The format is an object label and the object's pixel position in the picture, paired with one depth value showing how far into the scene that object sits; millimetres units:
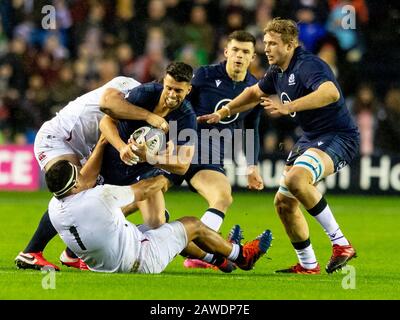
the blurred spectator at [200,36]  19500
